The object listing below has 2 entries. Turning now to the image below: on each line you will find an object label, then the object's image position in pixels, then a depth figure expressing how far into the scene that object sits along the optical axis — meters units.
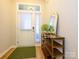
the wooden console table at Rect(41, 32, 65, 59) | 1.33
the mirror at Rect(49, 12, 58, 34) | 1.68
